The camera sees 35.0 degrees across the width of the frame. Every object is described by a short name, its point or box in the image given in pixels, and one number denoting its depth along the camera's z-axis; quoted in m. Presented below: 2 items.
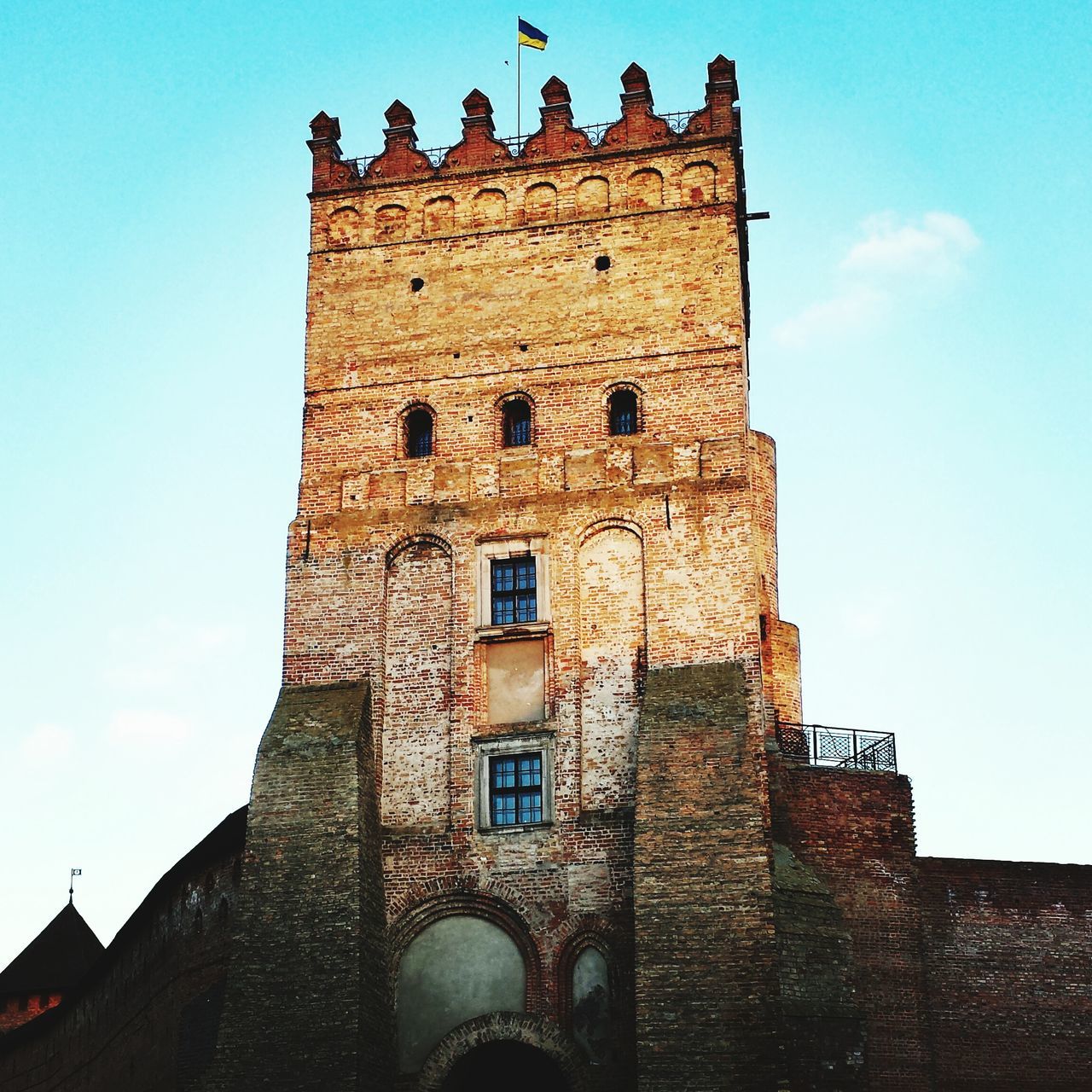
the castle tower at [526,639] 22.36
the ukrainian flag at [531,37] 30.75
